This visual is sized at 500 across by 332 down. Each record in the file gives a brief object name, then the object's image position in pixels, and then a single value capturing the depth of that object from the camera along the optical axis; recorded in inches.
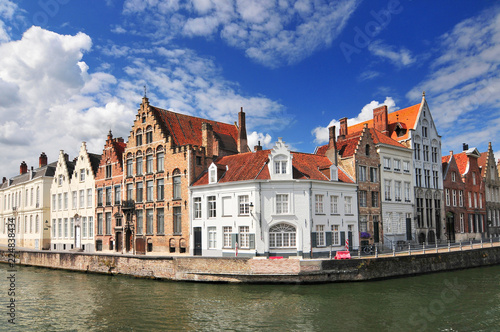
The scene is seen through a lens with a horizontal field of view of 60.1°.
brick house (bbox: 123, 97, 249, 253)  1497.3
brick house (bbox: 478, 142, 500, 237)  2135.8
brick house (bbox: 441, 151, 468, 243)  1873.8
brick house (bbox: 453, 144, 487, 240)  1989.4
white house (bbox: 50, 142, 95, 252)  1891.0
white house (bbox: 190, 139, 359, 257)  1272.1
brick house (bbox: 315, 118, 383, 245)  1466.5
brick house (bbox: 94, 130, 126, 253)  1711.4
